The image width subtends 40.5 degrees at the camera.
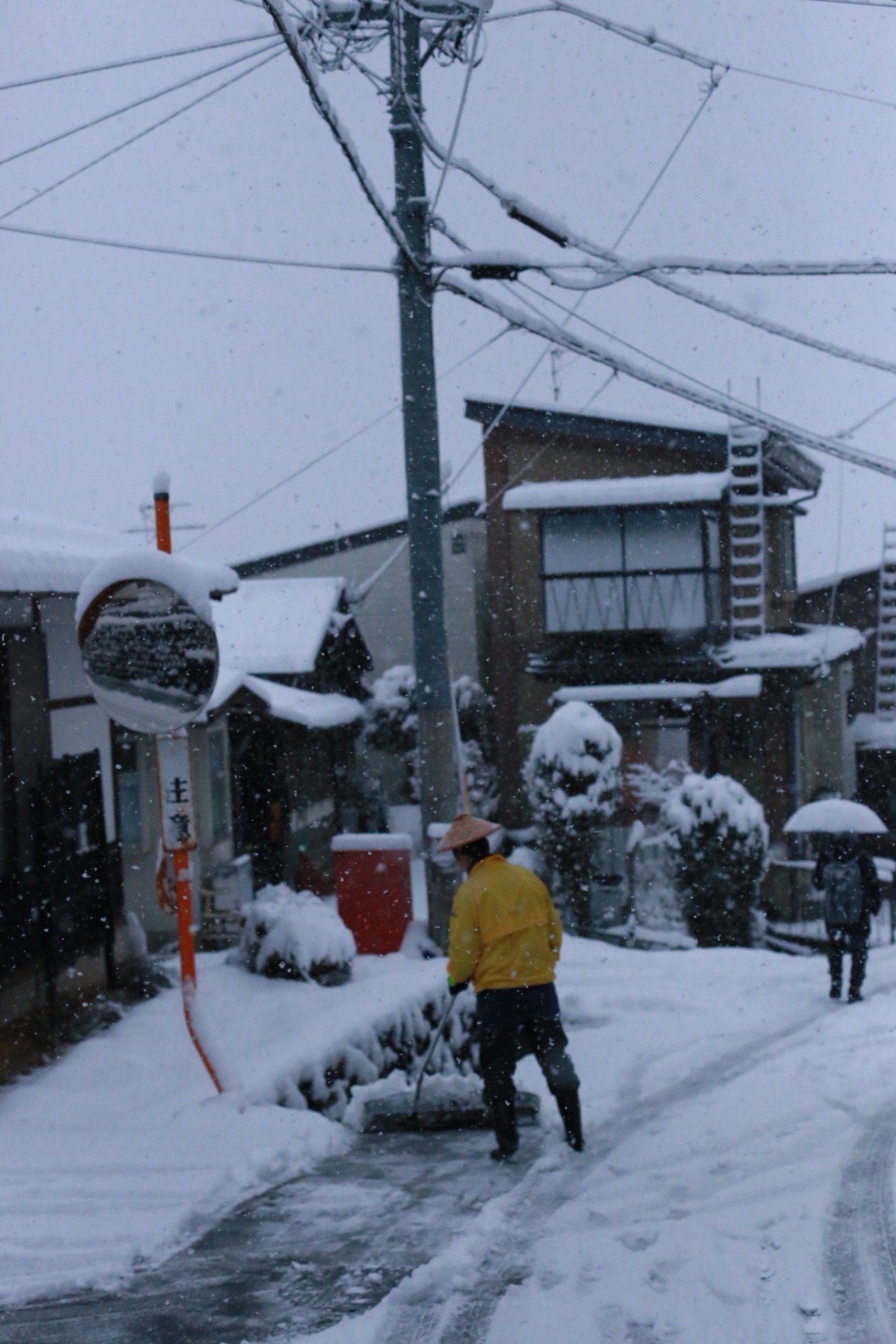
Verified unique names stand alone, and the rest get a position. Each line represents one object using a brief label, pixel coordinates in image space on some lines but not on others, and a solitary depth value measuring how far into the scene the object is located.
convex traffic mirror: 5.75
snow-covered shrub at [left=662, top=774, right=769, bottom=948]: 14.62
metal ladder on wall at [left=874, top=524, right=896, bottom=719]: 22.77
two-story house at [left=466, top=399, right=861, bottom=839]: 19.38
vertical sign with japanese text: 6.16
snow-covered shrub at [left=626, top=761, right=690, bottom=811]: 19.09
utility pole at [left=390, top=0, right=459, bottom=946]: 10.15
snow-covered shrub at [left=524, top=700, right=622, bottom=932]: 15.80
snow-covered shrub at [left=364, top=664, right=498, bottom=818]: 20.45
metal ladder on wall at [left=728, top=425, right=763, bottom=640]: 18.91
